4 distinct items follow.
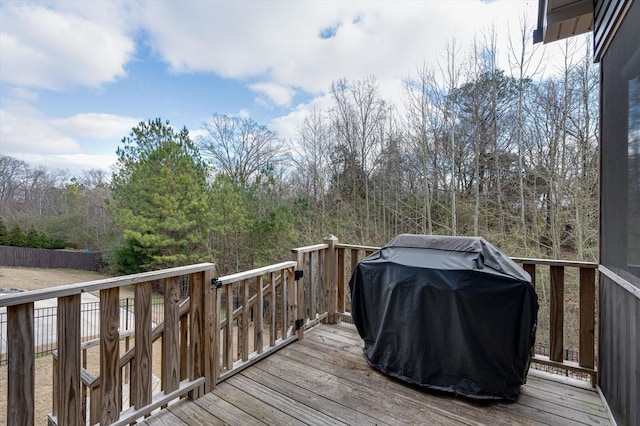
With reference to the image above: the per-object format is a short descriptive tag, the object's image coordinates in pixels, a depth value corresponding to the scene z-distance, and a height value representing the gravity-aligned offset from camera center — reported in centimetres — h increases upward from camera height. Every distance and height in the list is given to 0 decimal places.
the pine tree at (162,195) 1036 +59
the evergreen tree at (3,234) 1220 -93
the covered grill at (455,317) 196 -72
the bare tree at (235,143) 1284 +300
